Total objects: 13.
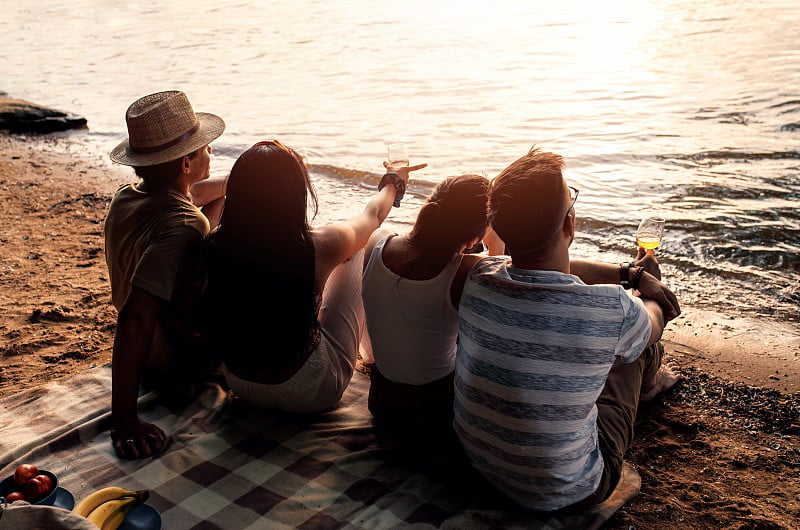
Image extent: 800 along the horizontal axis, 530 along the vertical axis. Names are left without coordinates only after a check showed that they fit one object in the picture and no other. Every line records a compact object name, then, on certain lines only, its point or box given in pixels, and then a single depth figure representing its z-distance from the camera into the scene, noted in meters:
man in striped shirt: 2.22
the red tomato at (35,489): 2.41
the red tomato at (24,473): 2.46
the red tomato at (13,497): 2.34
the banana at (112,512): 2.41
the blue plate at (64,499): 2.51
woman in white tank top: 2.51
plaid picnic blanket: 2.65
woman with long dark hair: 2.70
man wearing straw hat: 2.81
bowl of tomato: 2.41
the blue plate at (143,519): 2.51
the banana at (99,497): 2.46
